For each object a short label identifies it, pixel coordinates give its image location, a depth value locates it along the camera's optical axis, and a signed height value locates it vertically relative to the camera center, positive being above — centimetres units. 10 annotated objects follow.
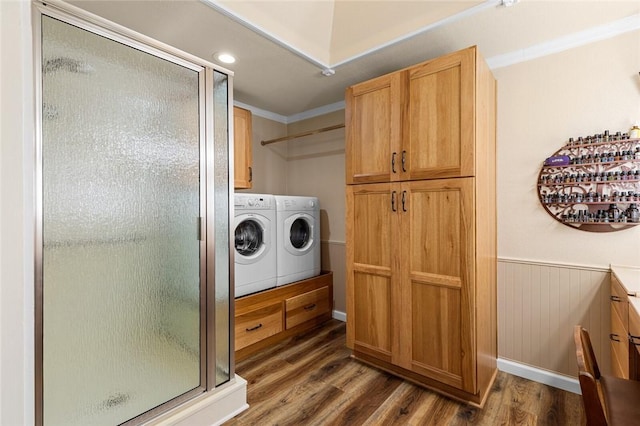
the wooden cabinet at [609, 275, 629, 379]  144 -64
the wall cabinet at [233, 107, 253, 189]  291 +62
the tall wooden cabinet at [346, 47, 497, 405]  178 -9
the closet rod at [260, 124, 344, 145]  286 +80
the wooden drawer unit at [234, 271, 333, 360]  238 -91
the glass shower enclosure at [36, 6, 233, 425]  118 -7
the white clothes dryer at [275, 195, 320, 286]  274 -27
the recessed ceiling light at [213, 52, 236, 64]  217 +114
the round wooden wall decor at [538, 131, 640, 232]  174 +17
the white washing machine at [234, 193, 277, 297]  240 -27
